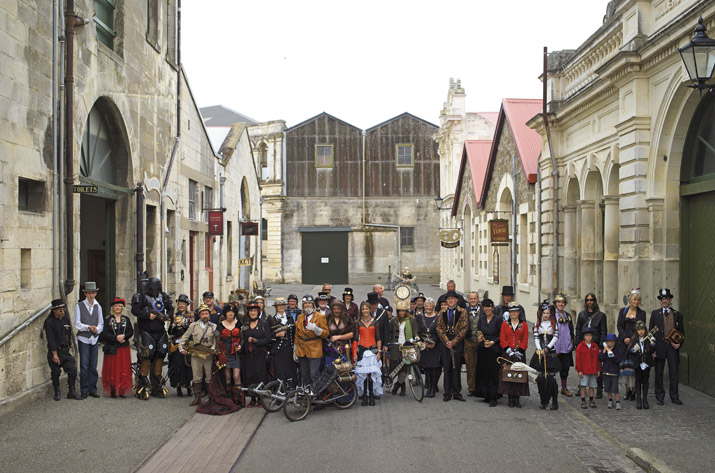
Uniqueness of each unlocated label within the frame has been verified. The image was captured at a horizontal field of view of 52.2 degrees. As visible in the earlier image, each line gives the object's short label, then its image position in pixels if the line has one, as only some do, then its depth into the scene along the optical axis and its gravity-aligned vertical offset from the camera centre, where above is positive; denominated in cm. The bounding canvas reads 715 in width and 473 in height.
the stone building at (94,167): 983 +158
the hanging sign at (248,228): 2883 +86
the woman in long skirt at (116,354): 1088 -156
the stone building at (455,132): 3759 +606
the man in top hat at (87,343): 1076 -136
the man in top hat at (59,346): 1026 -135
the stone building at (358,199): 4722 +327
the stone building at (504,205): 2098 +147
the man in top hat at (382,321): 1163 -116
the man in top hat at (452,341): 1134 -145
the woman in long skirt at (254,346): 1073 -142
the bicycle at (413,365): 1124 -185
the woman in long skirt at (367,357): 1096 -165
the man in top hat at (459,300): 1193 -88
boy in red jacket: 1066 -173
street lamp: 813 +211
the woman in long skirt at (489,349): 1103 -156
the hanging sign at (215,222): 2244 +86
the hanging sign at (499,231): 2261 +52
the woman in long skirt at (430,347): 1145 -154
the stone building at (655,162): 1113 +143
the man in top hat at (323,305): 1124 -87
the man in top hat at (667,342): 1055 -139
